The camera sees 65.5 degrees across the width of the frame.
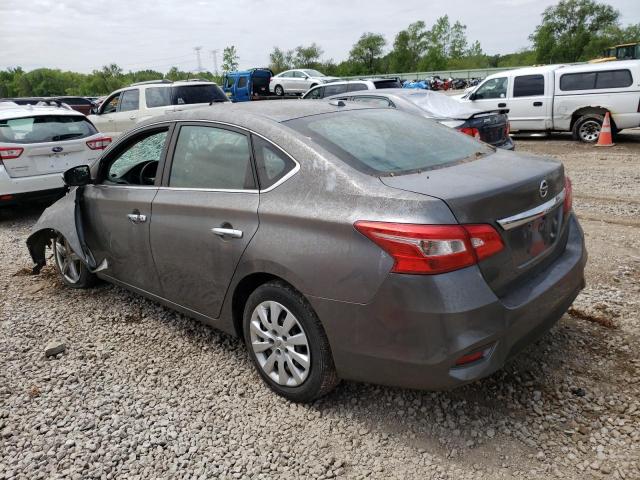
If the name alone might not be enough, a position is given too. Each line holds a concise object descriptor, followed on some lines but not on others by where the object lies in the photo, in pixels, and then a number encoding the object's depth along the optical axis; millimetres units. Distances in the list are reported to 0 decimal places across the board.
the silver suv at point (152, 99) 11711
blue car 26156
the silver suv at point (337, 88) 13039
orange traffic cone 11430
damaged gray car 2166
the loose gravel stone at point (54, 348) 3501
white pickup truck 11289
